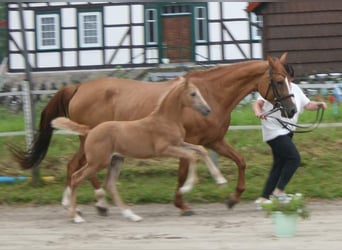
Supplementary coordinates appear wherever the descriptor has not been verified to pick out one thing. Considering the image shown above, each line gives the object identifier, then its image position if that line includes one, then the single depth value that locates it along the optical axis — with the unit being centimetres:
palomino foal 1919
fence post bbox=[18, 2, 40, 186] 2441
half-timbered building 5612
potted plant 1677
